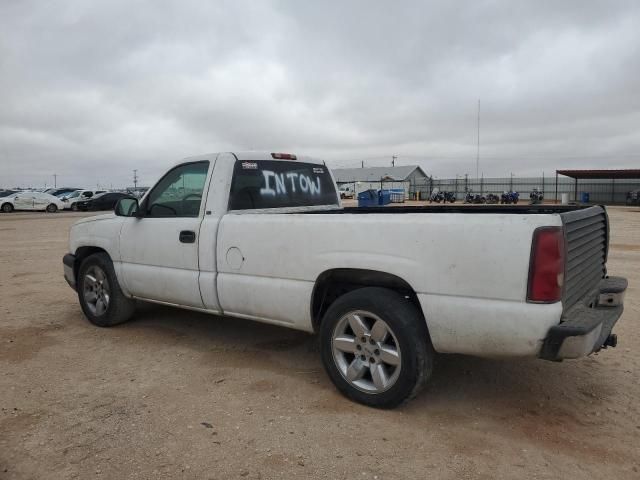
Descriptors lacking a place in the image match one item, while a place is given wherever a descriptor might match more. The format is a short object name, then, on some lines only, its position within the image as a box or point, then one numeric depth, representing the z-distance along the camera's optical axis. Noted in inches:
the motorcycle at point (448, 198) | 1810.8
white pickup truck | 115.4
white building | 3211.1
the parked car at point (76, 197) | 1385.3
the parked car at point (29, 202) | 1305.4
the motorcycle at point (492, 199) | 1694.3
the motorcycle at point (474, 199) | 1644.8
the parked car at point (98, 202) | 1379.2
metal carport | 1486.2
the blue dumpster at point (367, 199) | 1154.7
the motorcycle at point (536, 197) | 1526.8
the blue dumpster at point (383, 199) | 1168.2
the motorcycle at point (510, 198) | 1556.3
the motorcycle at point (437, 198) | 1784.0
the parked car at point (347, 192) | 2134.0
